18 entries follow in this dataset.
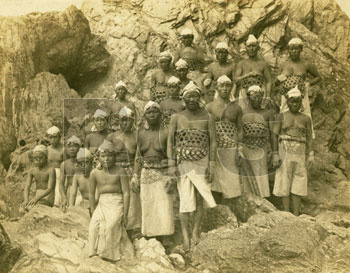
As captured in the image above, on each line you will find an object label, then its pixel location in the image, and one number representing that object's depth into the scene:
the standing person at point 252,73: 9.48
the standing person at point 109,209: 7.66
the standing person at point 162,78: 9.54
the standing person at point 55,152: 8.92
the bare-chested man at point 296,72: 9.66
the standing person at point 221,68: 9.48
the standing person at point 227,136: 8.58
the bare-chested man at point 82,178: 8.66
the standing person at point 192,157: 7.96
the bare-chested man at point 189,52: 9.95
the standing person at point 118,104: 9.20
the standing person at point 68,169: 8.80
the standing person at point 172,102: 8.82
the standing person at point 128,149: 8.25
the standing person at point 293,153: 8.78
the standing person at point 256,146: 8.77
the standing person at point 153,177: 8.04
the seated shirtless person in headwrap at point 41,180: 8.85
